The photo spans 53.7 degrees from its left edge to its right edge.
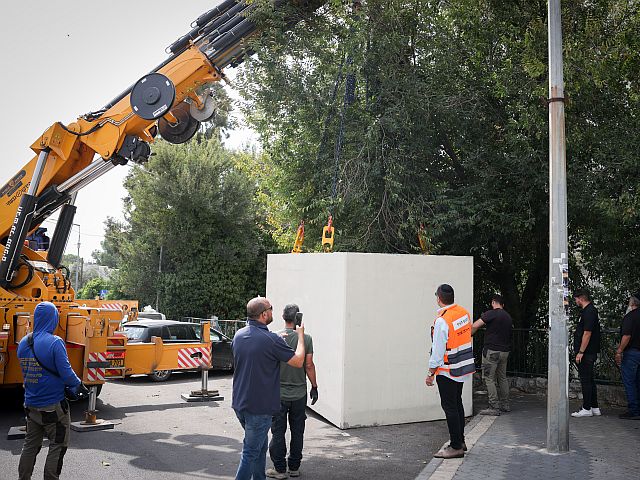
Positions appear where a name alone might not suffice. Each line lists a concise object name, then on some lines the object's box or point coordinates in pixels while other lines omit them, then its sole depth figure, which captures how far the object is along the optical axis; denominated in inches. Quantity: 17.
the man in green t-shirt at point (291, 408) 256.5
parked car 550.3
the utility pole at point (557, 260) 281.4
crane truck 383.2
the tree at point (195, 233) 1059.3
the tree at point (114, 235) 1211.4
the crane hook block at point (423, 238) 437.4
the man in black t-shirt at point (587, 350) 376.5
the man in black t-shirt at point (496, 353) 388.5
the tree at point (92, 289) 1742.1
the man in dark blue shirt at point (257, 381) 211.2
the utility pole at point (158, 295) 1079.1
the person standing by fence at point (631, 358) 370.3
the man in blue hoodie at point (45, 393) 226.2
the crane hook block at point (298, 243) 422.3
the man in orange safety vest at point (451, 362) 276.4
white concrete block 355.6
